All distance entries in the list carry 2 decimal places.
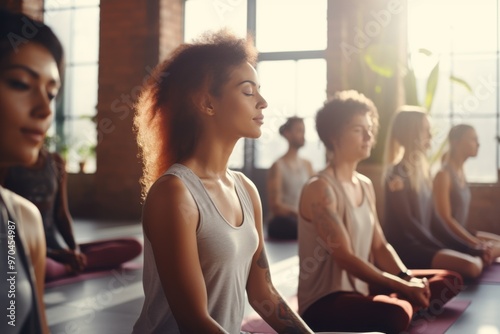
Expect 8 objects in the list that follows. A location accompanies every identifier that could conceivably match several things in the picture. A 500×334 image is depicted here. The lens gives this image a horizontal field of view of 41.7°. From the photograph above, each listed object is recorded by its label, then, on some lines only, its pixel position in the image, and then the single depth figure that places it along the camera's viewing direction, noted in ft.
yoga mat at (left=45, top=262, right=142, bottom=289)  11.93
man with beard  19.38
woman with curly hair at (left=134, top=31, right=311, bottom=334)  4.30
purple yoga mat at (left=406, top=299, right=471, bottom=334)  8.75
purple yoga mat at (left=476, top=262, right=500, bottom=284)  12.51
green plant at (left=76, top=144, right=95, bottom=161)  29.04
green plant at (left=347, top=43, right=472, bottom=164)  21.31
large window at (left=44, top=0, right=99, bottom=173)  29.27
